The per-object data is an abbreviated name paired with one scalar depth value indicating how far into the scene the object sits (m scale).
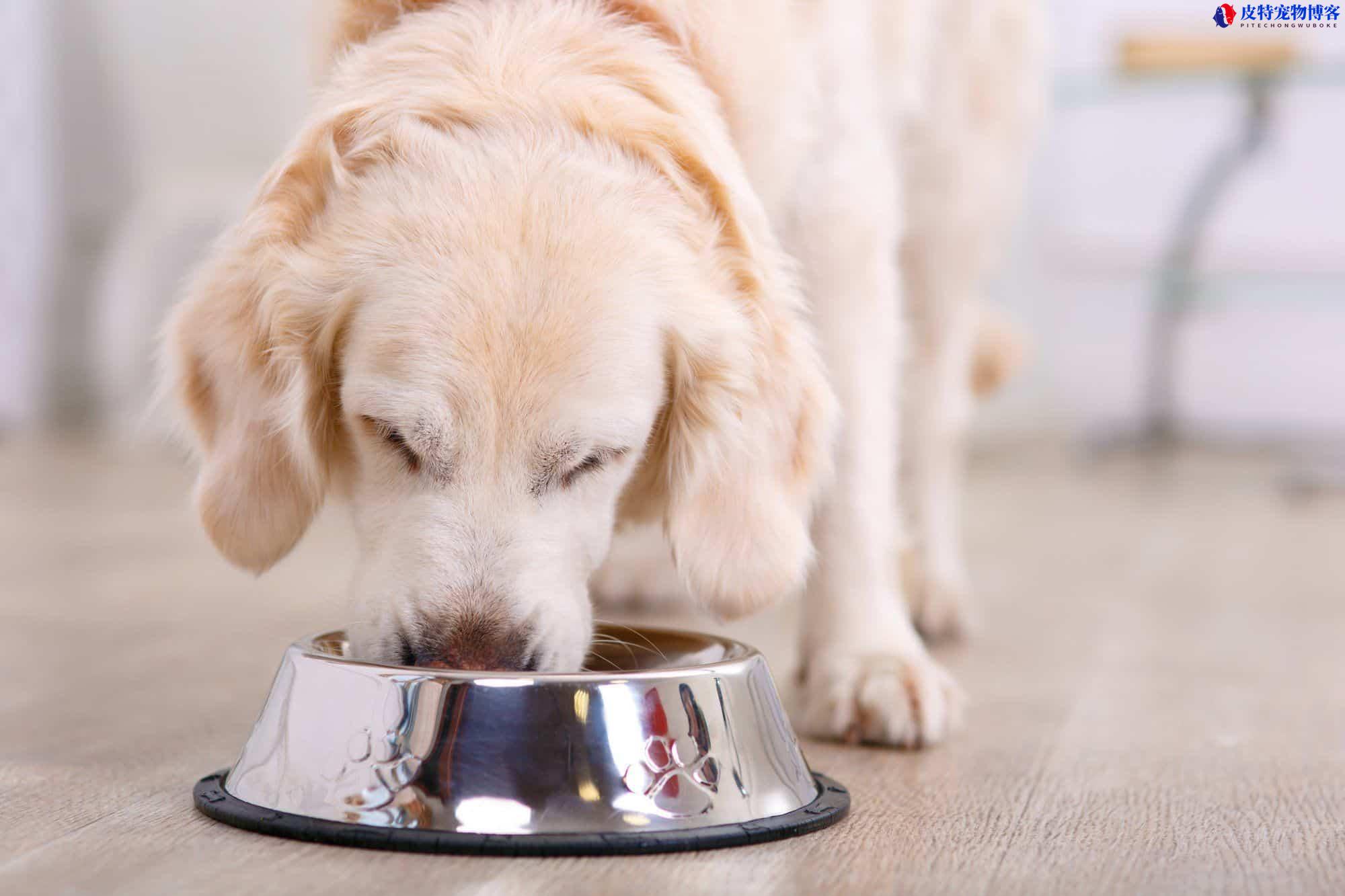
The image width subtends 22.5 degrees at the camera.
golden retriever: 1.22
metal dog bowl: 1.16
